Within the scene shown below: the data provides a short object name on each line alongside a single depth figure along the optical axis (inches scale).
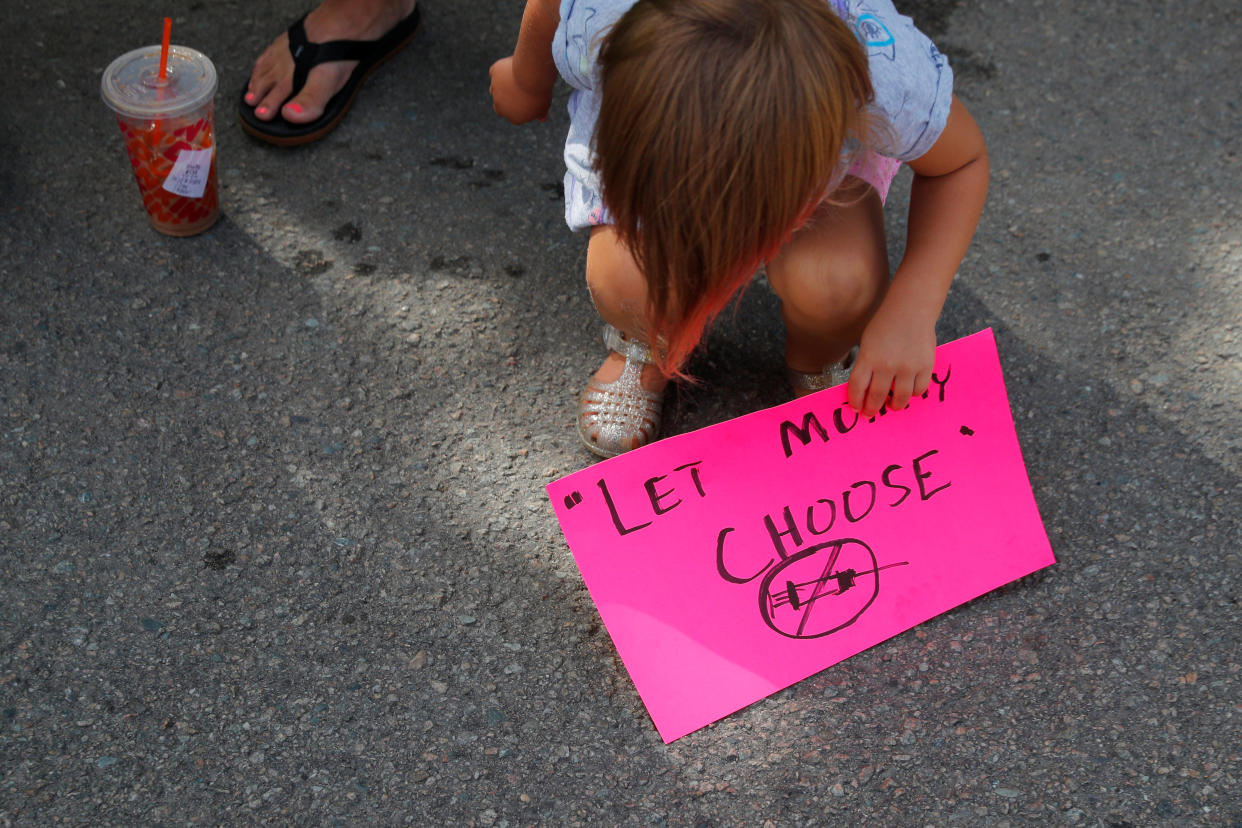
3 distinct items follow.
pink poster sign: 41.9
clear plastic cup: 50.9
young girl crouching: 31.4
